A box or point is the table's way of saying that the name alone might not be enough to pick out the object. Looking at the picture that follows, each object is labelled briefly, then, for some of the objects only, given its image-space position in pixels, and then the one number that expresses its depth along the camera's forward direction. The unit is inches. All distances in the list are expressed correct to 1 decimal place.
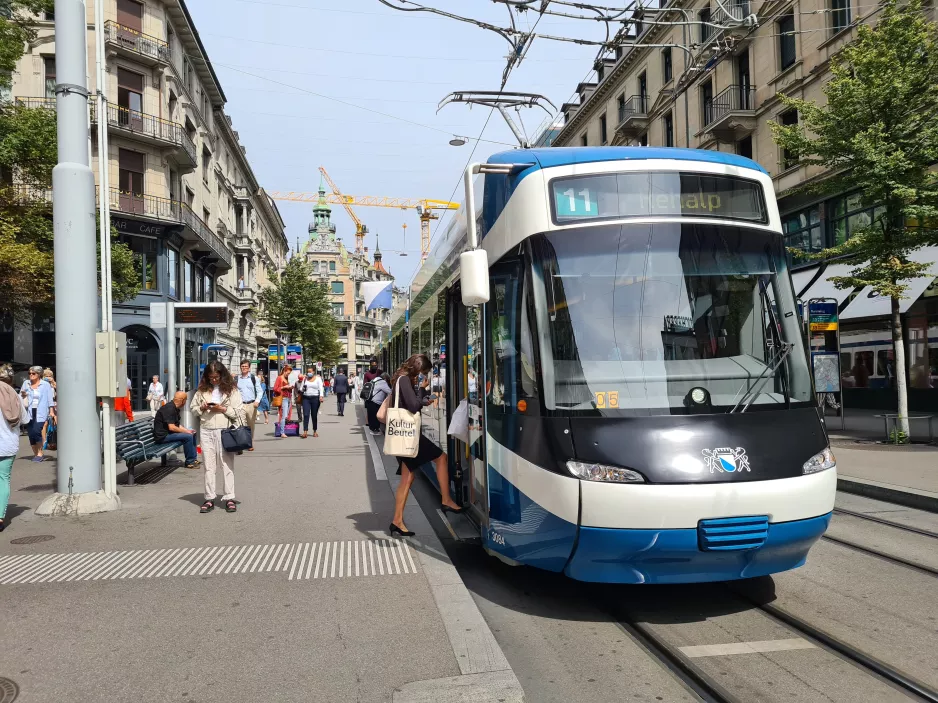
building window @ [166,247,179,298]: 1286.9
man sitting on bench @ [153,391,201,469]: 447.2
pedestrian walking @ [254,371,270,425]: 940.0
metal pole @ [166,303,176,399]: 491.4
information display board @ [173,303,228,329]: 499.2
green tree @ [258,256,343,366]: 1571.1
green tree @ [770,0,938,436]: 504.4
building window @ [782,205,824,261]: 887.7
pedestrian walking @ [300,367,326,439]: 693.9
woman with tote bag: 262.7
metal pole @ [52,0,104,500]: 305.9
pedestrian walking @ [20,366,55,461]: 524.1
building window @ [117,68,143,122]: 1198.9
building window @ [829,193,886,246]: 790.0
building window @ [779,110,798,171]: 916.4
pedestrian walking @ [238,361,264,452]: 646.5
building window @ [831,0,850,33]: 833.5
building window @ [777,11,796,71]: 928.3
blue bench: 398.3
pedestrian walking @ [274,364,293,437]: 685.1
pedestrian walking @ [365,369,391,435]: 666.8
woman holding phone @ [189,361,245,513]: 322.0
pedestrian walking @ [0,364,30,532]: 283.3
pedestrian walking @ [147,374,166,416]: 922.1
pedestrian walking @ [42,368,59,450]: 553.5
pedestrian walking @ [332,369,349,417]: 1007.6
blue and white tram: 169.8
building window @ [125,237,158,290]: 1212.8
